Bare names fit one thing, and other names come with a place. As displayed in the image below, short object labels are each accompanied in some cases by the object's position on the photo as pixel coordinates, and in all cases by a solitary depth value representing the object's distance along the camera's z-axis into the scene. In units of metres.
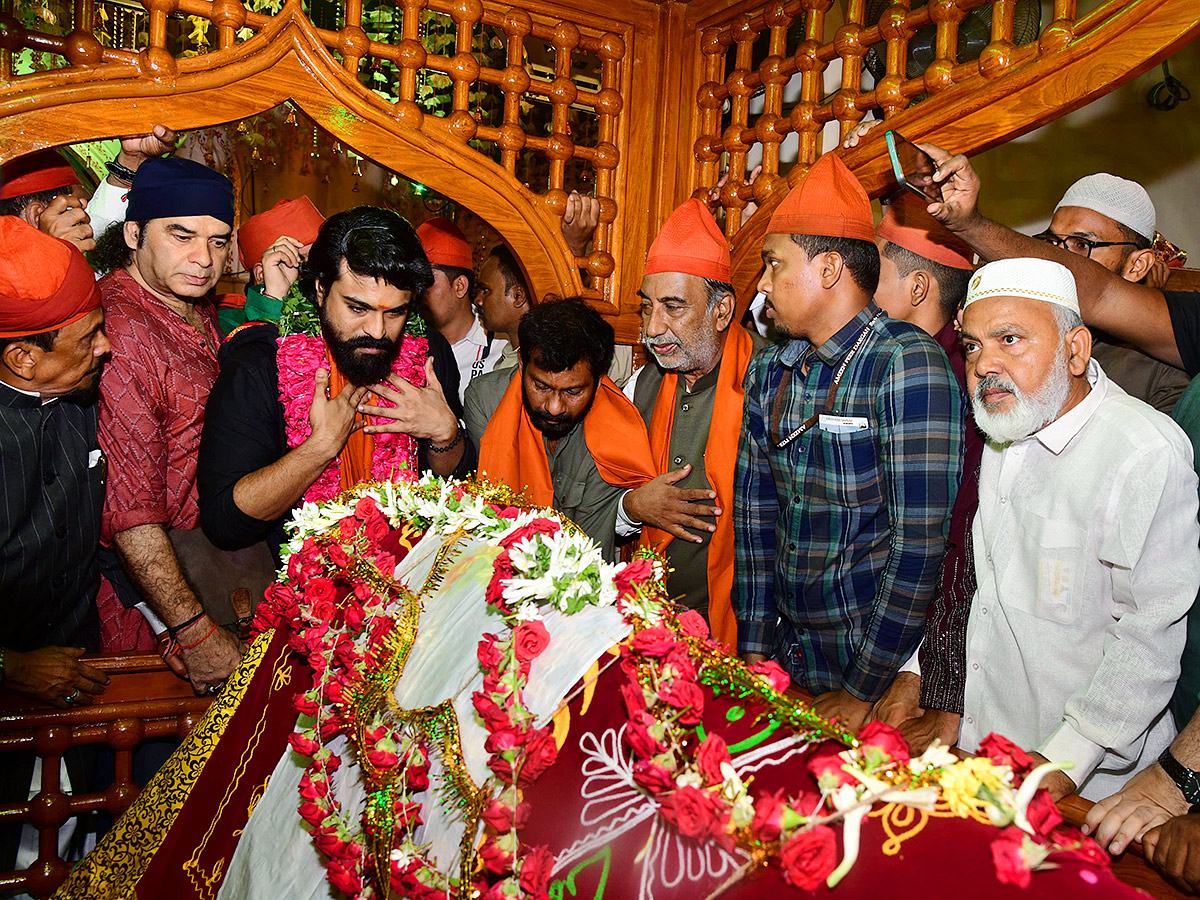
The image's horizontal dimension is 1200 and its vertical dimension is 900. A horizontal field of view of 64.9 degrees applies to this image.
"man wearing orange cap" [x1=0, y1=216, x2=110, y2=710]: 2.42
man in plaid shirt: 2.31
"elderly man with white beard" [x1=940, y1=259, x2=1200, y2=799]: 1.89
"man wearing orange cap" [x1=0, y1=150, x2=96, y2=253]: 3.10
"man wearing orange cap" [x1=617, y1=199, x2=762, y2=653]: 3.02
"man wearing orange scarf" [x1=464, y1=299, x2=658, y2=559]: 3.12
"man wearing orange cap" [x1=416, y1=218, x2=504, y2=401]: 4.47
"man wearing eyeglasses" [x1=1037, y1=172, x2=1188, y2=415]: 2.80
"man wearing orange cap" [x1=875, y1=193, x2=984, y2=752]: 2.32
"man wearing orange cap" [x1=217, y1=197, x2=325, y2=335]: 3.59
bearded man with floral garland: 2.73
